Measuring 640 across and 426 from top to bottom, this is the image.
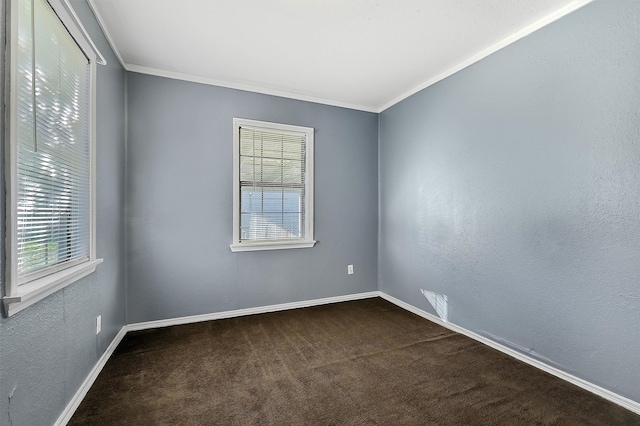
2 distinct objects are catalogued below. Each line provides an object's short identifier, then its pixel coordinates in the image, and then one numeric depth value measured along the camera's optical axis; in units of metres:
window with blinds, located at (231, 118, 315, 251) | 3.21
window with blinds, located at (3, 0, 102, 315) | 1.14
